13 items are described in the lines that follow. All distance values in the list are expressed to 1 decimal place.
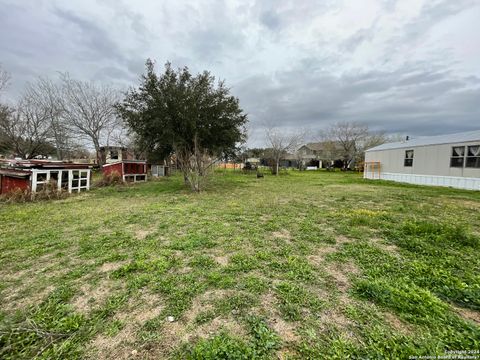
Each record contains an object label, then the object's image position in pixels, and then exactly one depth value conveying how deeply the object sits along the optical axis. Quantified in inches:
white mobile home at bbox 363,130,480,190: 457.7
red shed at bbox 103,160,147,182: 534.6
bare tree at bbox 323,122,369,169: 1330.6
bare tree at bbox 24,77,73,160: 668.7
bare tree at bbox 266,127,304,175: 985.1
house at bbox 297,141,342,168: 1487.5
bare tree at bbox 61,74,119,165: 714.8
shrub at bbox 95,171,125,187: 470.4
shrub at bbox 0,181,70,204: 287.4
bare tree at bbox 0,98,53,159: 632.4
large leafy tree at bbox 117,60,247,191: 403.2
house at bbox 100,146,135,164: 906.7
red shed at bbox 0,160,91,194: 316.2
